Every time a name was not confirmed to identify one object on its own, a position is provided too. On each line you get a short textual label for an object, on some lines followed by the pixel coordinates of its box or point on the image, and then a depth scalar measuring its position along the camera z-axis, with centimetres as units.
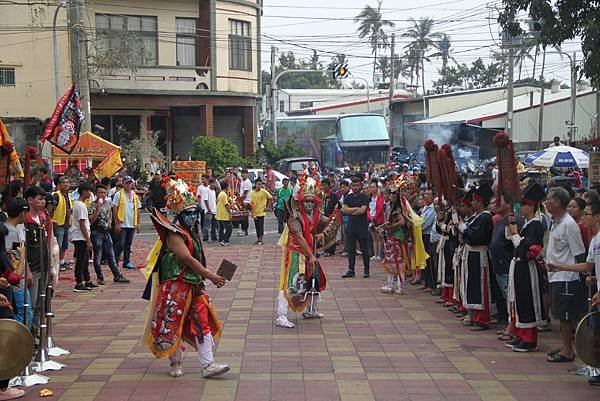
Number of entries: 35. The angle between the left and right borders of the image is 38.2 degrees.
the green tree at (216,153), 3469
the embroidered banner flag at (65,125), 1468
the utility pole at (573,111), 3664
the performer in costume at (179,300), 796
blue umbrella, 2158
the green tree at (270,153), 3934
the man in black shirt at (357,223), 1502
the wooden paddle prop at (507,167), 929
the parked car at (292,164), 3275
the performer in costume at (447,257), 1183
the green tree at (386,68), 8522
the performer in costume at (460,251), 1073
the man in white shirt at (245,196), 2273
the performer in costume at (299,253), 1073
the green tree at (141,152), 3447
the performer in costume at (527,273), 905
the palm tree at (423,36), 7444
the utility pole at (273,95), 4331
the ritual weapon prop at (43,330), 833
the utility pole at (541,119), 4025
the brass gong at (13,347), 704
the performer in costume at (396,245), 1315
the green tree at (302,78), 10375
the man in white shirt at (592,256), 760
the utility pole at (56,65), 2829
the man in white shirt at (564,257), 830
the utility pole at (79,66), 2533
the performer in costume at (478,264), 1031
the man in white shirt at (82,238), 1309
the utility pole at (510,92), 3534
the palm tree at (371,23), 7112
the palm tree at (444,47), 7279
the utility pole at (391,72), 4562
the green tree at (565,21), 1288
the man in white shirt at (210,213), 2161
